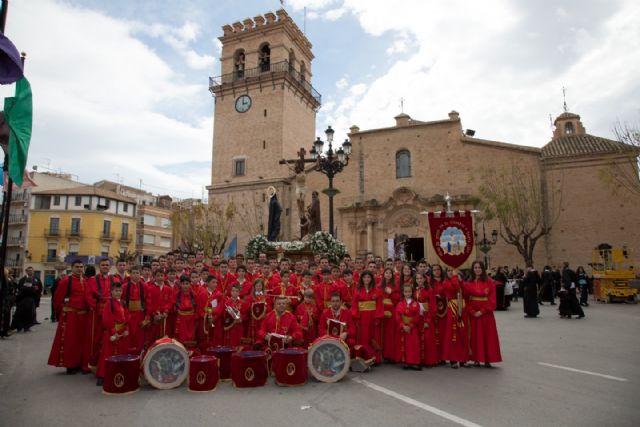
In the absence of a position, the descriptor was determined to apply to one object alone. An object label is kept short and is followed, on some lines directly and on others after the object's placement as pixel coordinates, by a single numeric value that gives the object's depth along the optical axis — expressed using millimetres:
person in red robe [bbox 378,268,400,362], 7750
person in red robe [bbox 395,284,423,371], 7293
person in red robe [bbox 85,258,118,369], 7207
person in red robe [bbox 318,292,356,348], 7293
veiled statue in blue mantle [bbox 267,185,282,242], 17047
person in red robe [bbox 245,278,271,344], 7918
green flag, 6066
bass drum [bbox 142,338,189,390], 5980
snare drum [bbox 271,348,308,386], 6180
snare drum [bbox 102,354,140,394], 5781
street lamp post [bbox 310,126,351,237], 15867
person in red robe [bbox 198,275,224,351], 7578
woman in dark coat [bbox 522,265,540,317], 14391
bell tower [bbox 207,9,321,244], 33781
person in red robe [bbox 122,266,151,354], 7209
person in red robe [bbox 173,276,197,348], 7250
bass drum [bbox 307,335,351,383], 6426
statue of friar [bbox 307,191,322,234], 17172
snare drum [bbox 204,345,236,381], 6508
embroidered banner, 8445
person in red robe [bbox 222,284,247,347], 7723
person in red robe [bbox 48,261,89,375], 7188
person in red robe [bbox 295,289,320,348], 7526
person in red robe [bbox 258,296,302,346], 7082
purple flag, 4332
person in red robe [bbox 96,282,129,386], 6570
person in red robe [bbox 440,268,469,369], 7574
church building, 25797
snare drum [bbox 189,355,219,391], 5898
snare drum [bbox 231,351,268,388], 6102
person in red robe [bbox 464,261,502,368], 7430
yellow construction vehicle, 18484
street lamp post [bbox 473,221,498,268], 24212
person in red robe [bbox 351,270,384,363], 7648
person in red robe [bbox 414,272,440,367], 7527
